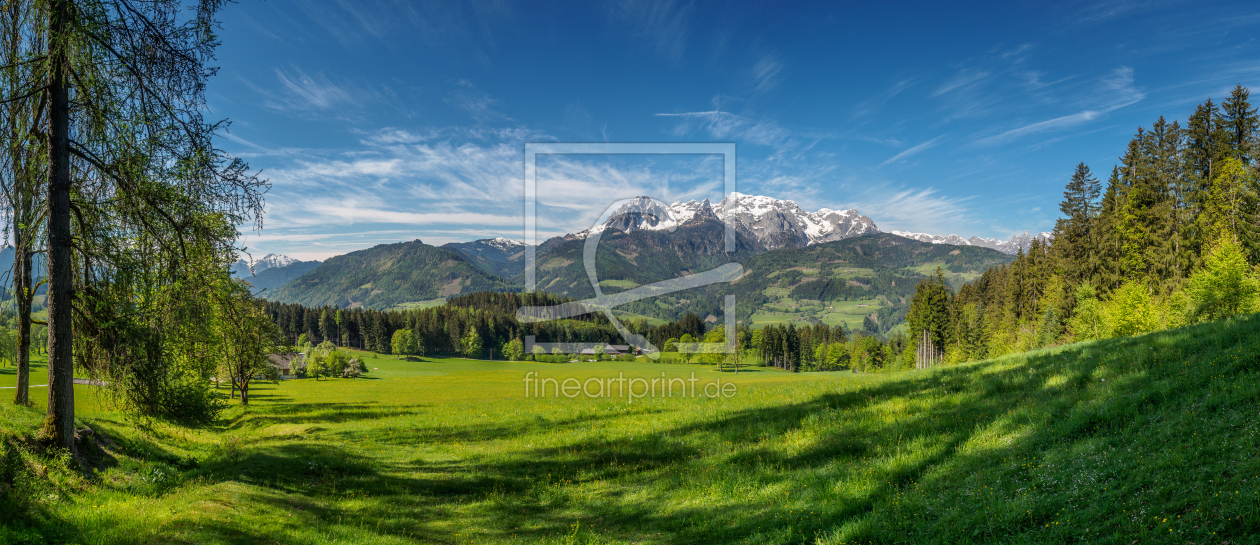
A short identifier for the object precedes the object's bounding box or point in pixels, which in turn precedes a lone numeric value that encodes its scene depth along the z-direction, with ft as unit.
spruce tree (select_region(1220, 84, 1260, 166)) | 125.70
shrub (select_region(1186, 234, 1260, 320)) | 103.30
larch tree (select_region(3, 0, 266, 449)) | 32.83
